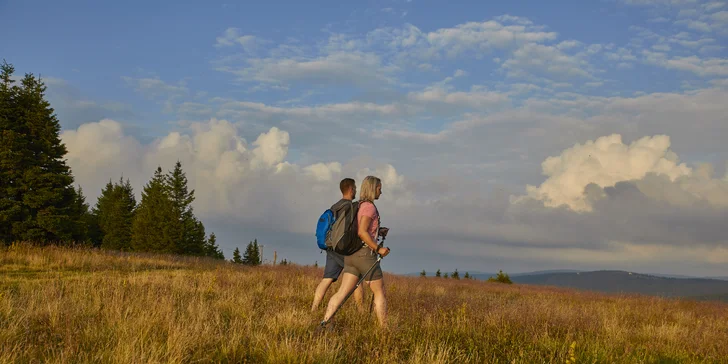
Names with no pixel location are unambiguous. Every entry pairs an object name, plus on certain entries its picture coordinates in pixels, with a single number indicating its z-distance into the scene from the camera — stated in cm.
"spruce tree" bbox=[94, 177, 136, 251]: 4878
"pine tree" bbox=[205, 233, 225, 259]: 5829
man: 710
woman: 632
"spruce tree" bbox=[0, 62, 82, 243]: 2355
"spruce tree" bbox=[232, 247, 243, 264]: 6212
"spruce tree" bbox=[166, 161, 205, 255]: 4269
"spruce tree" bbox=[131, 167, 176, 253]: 4191
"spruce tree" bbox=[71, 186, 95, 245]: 2586
